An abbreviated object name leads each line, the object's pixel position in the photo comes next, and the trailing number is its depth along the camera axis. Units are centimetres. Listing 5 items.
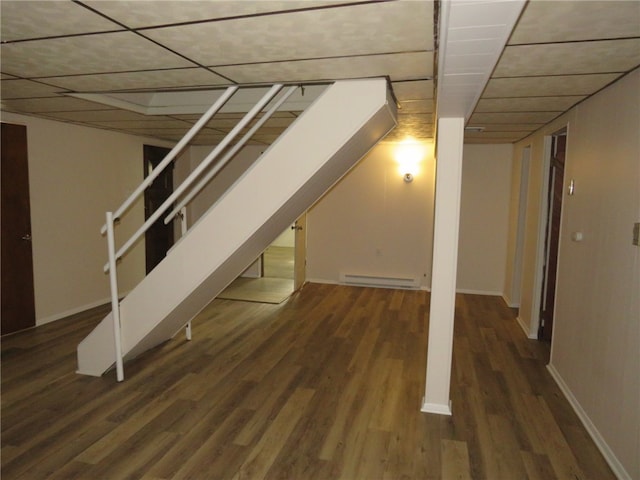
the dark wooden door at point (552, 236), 409
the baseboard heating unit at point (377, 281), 645
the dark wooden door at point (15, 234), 405
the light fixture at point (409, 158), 617
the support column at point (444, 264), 277
